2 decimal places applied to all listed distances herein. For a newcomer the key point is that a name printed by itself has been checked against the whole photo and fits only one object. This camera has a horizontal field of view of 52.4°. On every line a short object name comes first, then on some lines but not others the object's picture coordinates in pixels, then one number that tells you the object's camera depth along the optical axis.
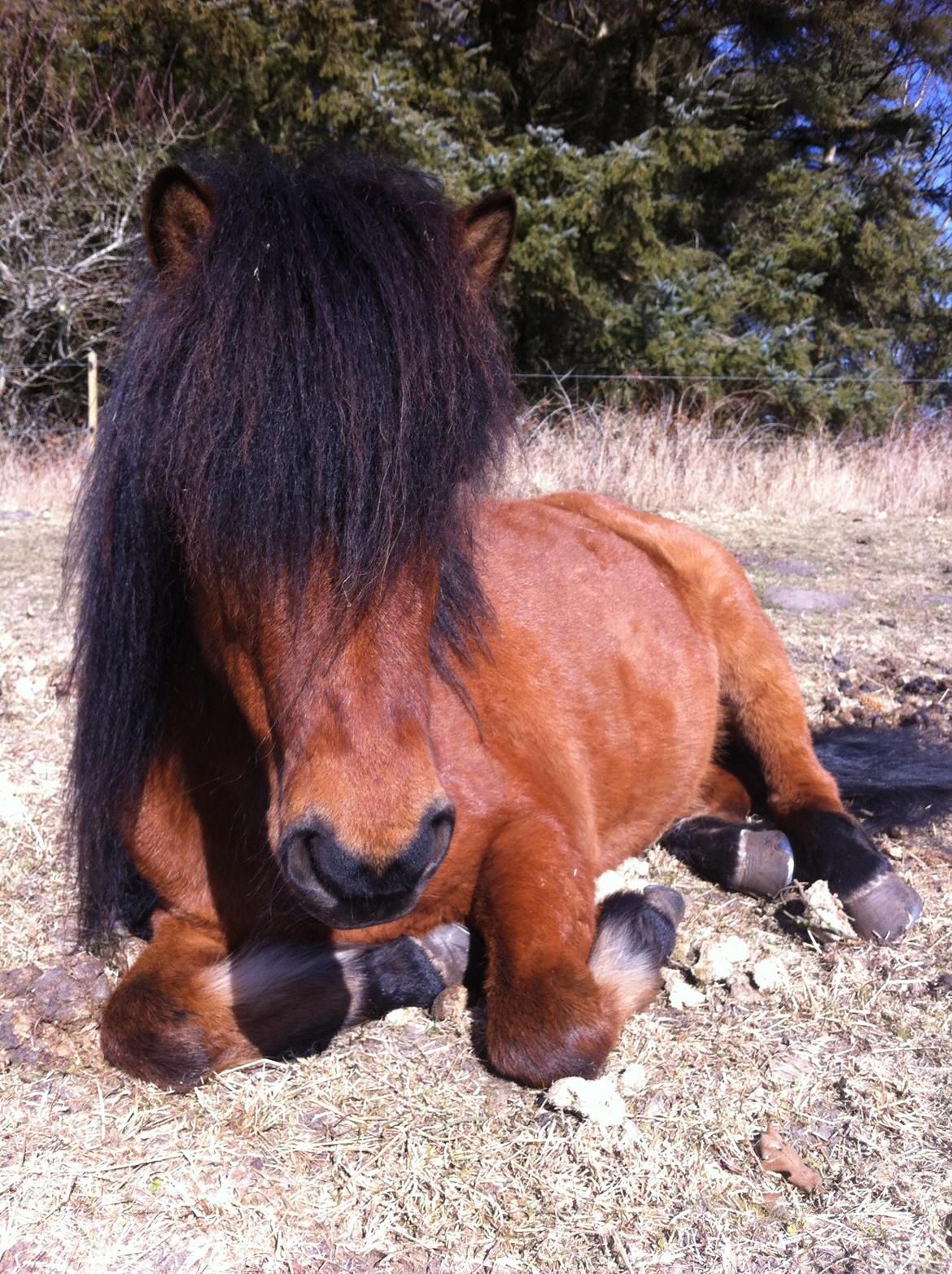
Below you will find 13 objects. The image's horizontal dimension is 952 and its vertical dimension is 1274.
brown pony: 1.55
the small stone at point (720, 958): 2.24
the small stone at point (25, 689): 4.33
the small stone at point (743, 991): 2.17
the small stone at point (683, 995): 2.15
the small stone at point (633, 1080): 1.84
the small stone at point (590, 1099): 1.73
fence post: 8.99
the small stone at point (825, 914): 2.43
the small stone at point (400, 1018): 2.08
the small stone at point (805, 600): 6.08
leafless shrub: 13.23
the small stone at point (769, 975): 2.20
